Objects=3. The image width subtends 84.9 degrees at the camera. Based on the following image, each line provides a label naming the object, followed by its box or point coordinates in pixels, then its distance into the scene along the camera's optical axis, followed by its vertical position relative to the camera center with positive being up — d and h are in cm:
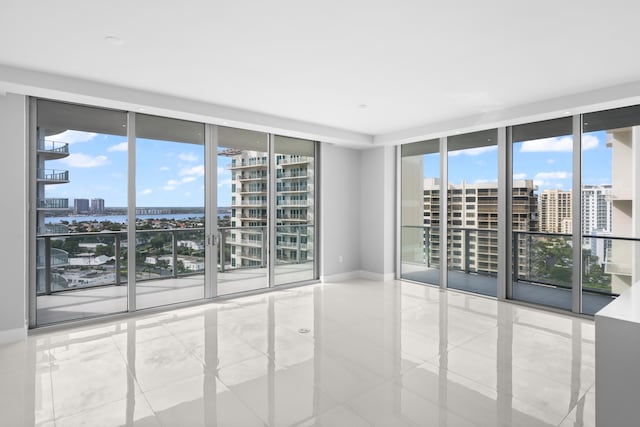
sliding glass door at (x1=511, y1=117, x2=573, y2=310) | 476 -1
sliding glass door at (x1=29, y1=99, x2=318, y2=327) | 414 +0
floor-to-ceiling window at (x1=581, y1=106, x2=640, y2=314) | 423 +8
